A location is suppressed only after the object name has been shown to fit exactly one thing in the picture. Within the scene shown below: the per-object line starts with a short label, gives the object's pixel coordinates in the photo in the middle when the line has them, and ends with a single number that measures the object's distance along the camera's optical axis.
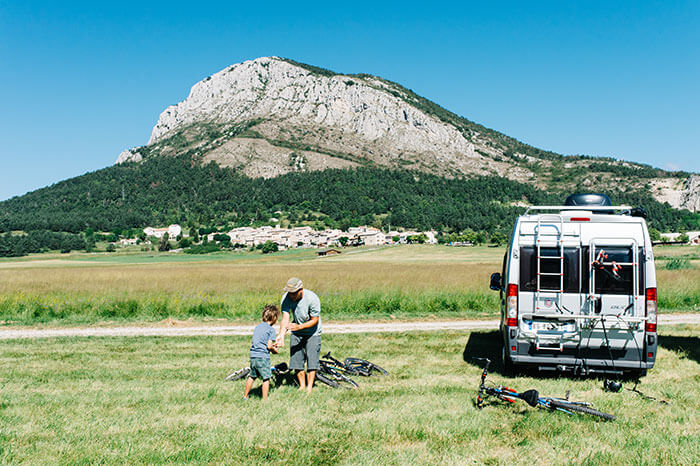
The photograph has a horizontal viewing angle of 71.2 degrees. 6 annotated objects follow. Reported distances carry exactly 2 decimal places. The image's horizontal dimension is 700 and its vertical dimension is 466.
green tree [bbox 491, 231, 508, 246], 115.55
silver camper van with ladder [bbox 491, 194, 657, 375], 7.80
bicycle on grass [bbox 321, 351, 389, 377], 8.66
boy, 7.06
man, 7.49
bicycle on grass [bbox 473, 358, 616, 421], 6.14
